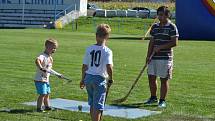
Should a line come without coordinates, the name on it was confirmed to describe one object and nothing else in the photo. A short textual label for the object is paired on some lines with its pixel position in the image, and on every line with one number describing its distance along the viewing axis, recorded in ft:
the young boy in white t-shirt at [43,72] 34.89
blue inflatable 140.97
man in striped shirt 38.42
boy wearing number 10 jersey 28.36
